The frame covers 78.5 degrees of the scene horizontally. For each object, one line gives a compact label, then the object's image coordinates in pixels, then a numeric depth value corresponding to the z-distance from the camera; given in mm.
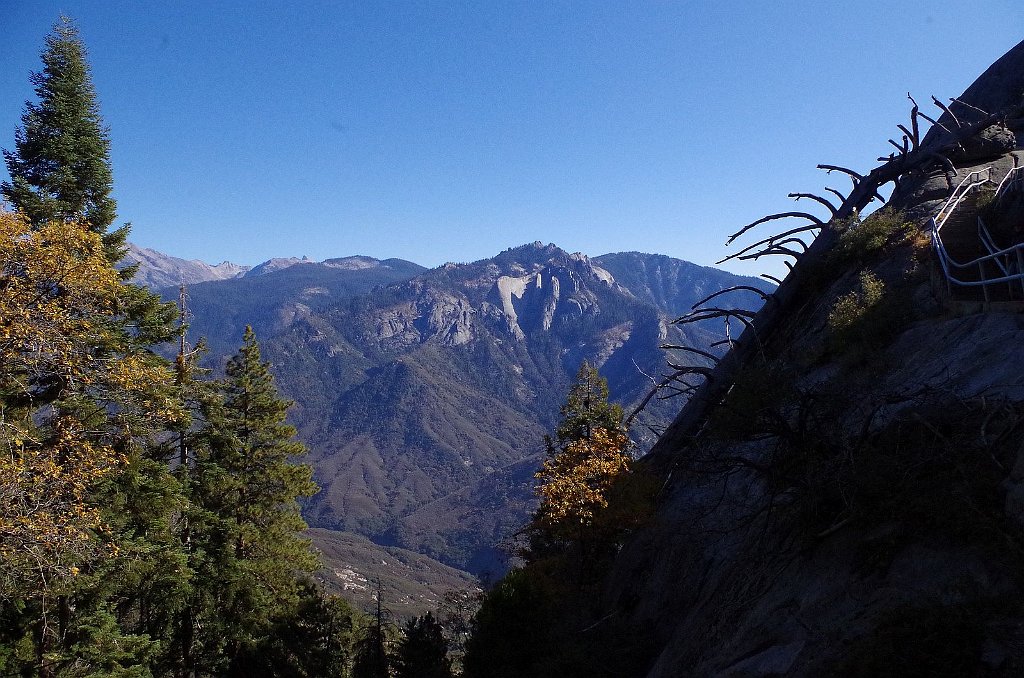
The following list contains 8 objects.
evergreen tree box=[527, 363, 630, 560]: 19156
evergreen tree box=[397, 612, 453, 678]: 25469
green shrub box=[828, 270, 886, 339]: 14383
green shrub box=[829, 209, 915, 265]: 18938
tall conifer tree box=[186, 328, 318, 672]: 22016
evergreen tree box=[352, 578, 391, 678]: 29875
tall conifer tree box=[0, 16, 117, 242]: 16938
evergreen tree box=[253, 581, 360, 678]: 27500
